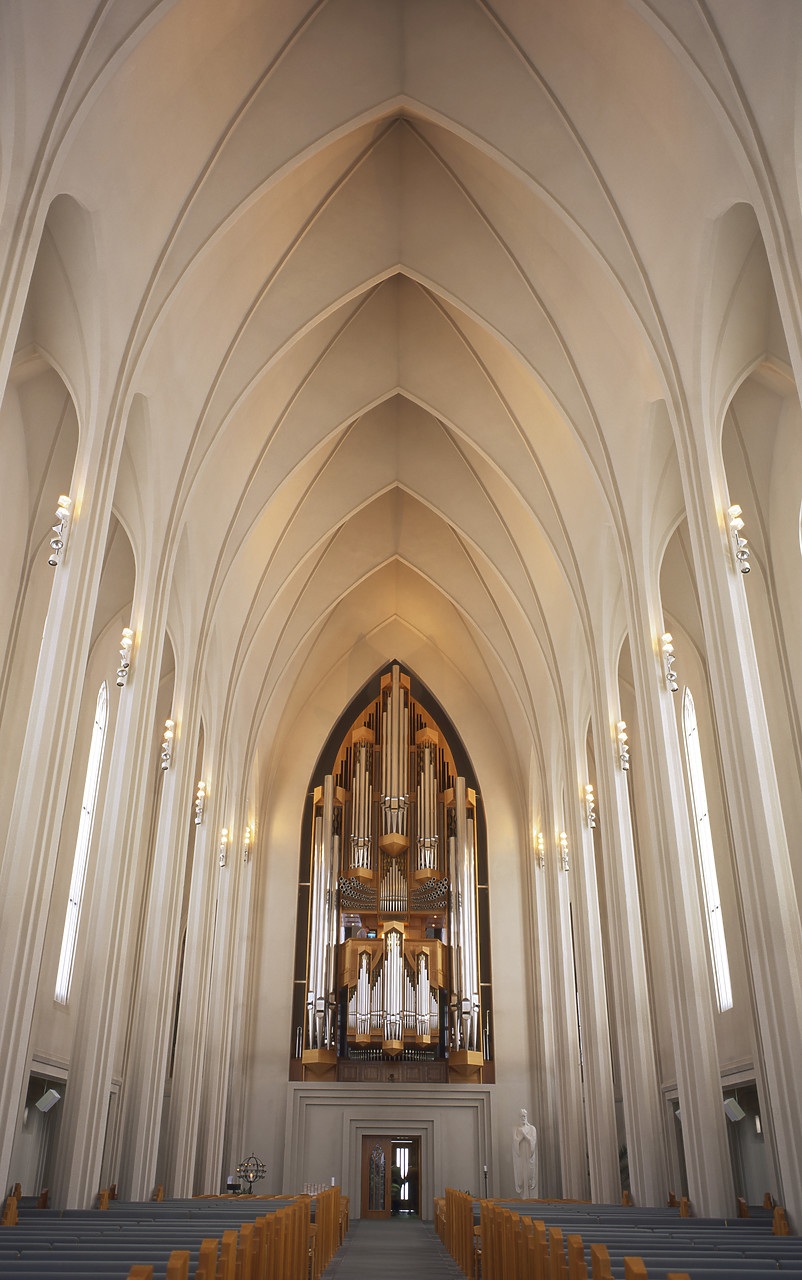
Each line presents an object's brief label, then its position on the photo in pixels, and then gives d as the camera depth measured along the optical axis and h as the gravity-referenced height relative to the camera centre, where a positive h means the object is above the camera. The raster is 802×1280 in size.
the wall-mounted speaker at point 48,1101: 15.94 +0.95
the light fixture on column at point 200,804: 18.14 +5.86
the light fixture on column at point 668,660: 13.12 +5.94
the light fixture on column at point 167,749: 15.77 +5.83
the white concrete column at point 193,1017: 16.17 +2.27
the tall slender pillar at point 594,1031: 15.97 +2.11
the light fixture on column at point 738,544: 10.81 +6.02
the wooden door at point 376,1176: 21.81 -0.14
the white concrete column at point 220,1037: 19.14 +2.32
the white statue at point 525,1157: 18.34 +0.20
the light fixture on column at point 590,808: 18.49 +5.91
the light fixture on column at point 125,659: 12.91 +5.82
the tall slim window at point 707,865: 15.94 +4.46
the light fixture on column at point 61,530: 10.41 +5.97
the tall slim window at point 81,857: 16.70 +4.73
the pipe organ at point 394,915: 22.12 +5.28
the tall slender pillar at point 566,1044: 19.25 +2.19
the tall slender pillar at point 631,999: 13.42 +2.18
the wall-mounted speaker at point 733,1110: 14.99 +0.80
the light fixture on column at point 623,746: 15.59 +5.82
